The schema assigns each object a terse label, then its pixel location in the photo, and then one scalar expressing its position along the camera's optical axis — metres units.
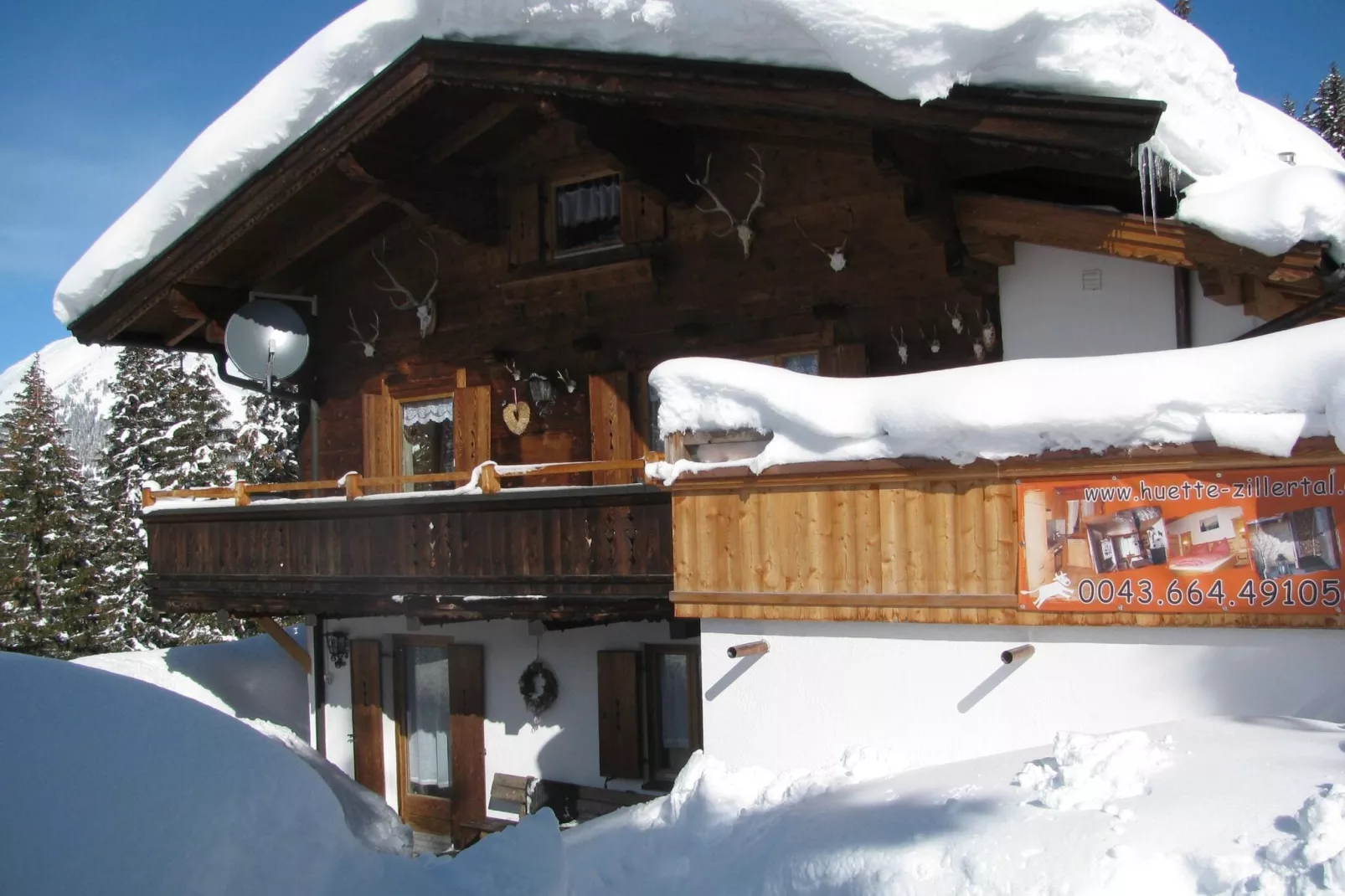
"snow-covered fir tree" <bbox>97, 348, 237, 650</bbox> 27.52
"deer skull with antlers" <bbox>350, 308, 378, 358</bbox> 12.11
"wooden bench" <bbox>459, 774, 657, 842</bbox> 9.62
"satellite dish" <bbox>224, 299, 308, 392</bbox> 11.83
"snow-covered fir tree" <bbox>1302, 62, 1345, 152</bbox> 32.41
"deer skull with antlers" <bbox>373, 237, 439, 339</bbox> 11.55
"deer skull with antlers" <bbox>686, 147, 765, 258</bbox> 9.48
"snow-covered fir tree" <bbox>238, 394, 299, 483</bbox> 28.16
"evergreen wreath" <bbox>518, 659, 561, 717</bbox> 10.30
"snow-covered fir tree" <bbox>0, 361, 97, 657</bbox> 25.42
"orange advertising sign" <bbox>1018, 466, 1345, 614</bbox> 5.04
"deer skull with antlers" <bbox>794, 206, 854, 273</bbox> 9.06
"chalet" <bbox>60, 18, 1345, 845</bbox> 5.72
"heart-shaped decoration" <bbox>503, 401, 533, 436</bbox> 10.99
